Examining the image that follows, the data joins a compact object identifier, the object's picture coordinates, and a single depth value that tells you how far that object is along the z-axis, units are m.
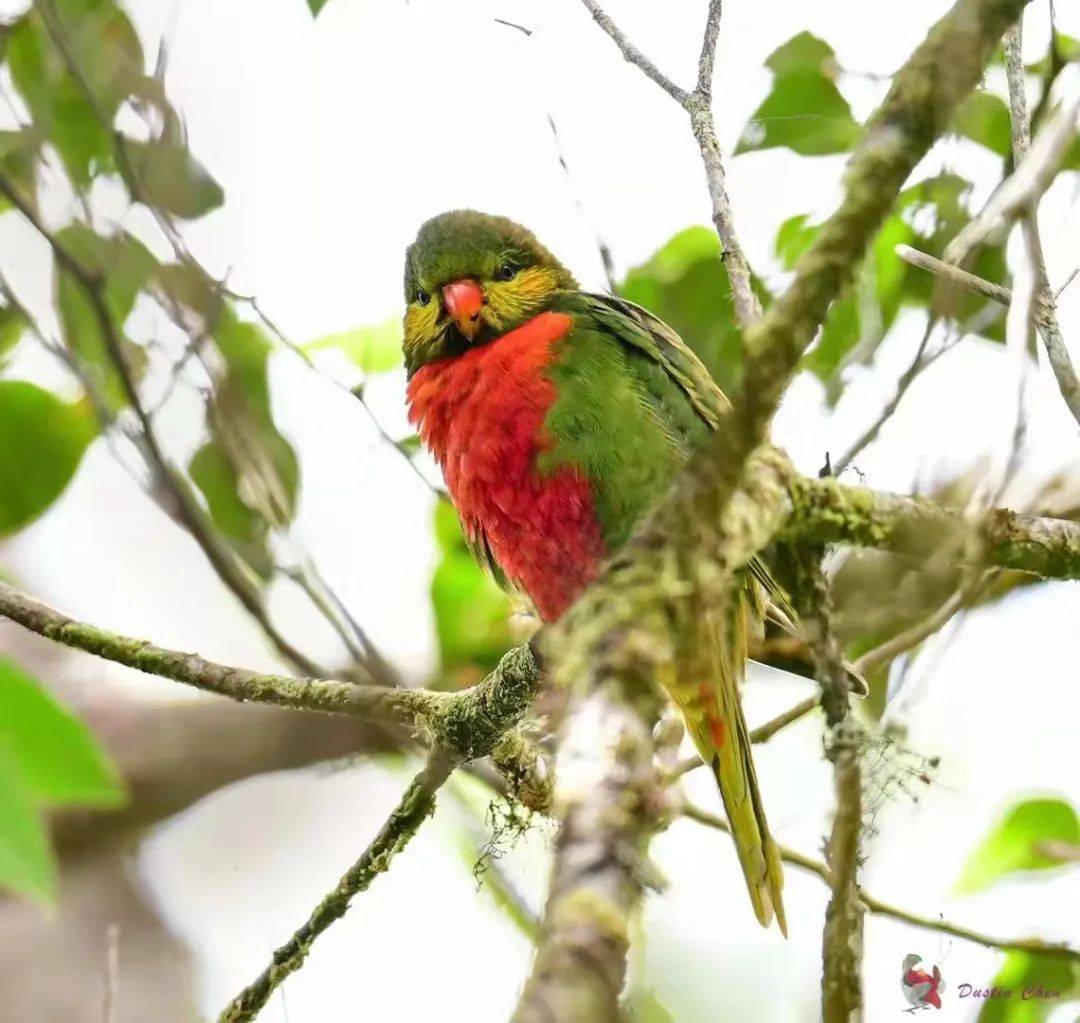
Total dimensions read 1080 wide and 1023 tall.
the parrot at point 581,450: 5.25
